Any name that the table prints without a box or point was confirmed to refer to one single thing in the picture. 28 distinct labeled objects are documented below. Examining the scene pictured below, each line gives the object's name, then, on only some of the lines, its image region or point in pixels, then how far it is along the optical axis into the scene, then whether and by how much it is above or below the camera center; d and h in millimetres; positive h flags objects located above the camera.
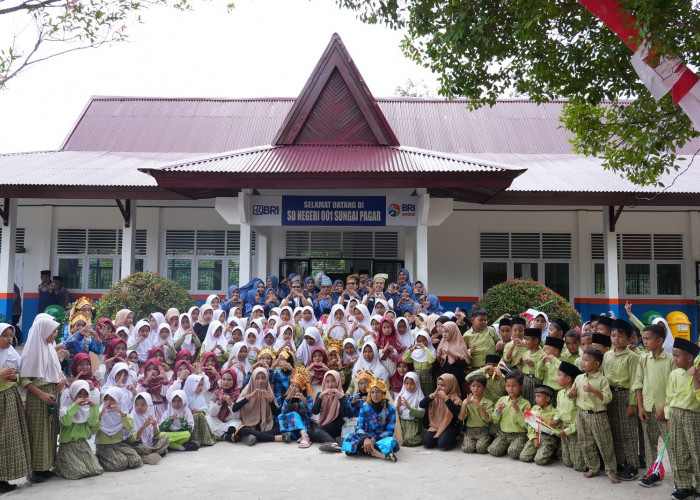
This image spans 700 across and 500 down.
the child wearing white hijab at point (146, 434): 5789 -1301
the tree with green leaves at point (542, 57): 6246 +2668
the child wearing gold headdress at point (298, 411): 6578 -1221
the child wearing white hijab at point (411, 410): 6559 -1173
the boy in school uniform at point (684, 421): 4645 -900
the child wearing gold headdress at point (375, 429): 5965 -1302
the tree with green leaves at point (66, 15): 5492 +2782
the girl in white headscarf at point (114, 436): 5527 -1248
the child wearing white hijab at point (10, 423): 4918 -1010
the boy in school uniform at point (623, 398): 5434 -842
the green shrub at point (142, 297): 10172 +65
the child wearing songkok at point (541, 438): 5773 -1292
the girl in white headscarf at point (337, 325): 8234 -311
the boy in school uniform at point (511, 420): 6082 -1175
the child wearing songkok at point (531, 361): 6406 -600
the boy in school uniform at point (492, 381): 6543 -838
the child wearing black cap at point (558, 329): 6762 -276
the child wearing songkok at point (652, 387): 5129 -707
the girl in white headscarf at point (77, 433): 5289 -1170
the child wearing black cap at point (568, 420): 5590 -1083
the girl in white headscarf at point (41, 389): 5105 -758
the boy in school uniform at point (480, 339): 7016 -418
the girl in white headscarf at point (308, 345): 7680 -547
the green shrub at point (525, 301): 9961 +47
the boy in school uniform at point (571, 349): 6359 -468
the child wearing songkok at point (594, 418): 5348 -1015
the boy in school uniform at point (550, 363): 6219 -608
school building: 10680 +2015
